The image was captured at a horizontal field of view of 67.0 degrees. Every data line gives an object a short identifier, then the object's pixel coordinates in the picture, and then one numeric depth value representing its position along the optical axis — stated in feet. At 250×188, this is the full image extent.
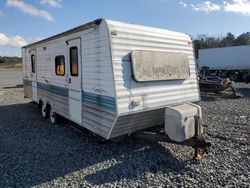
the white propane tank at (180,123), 12.07
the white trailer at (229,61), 58.65
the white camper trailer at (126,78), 12.02
